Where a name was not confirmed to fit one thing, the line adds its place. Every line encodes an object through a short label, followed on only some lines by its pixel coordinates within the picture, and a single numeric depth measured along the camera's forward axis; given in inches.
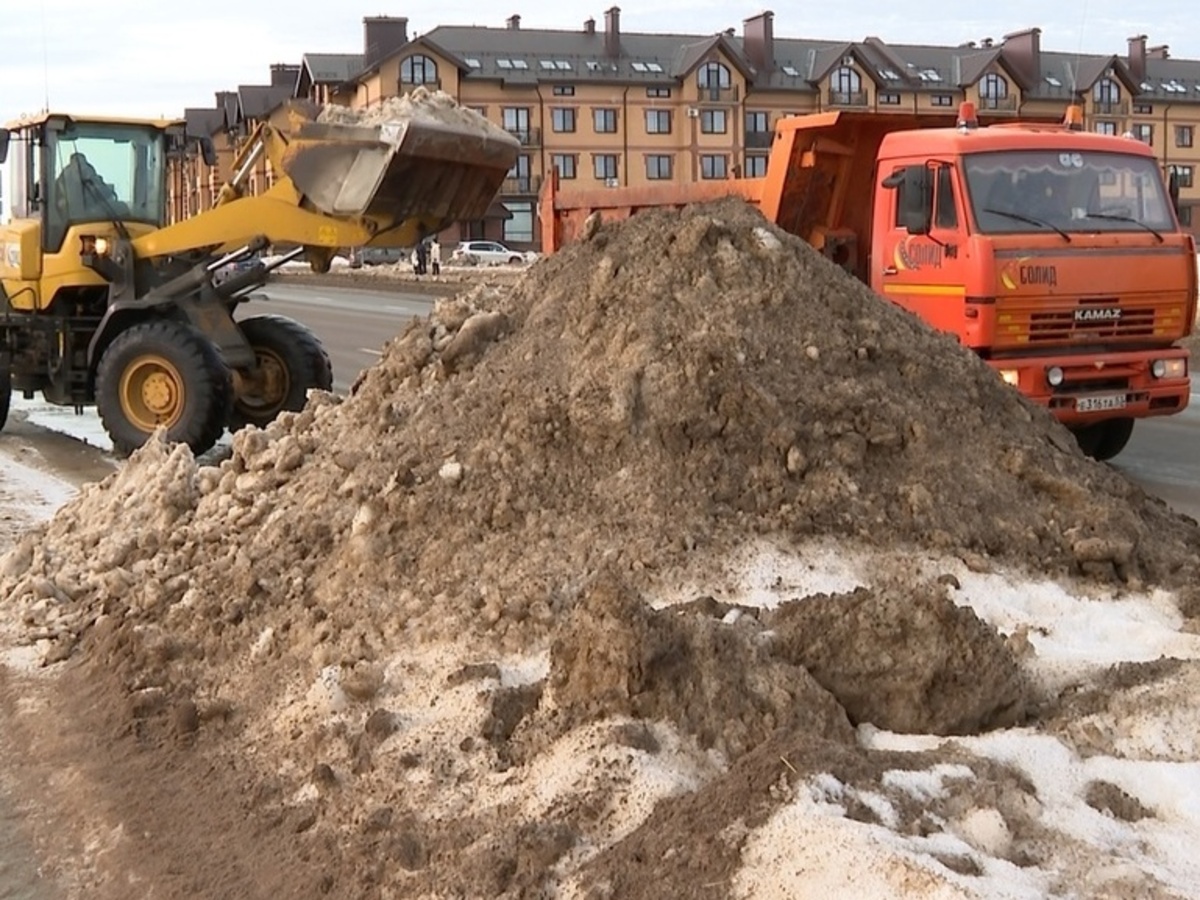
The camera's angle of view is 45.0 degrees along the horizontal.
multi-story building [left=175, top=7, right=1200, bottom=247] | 2591.0
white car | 2036.2
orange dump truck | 370.6
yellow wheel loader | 426.3
